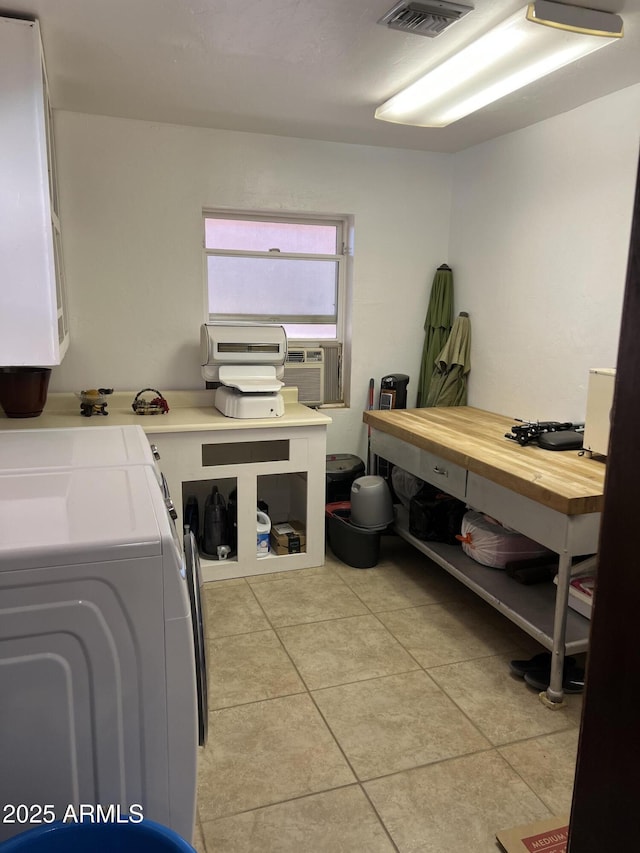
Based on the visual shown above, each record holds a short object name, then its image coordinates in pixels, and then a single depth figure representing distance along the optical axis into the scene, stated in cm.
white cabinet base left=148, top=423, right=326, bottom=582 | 314
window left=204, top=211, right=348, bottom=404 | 379
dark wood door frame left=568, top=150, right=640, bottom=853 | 59
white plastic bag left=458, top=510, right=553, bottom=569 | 290
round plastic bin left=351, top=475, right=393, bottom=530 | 342
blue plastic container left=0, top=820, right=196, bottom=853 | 109
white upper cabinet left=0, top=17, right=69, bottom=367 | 211
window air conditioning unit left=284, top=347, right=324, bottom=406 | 399
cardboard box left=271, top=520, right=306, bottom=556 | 346
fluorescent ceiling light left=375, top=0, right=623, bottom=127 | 198
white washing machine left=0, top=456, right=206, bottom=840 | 121
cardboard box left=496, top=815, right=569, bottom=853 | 164
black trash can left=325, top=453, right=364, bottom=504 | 380
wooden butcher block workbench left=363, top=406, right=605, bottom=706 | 215
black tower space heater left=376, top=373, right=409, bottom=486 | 401
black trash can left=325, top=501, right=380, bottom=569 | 346
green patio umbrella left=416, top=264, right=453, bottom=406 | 408
